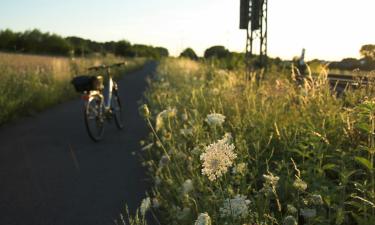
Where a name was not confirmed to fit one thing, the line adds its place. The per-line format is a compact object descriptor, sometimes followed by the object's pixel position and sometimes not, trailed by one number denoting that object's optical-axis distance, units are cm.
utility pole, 1570
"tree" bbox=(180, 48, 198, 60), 3432
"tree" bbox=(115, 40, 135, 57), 10769
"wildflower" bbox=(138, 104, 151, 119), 379
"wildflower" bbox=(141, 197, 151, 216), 290
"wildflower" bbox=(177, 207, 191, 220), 348
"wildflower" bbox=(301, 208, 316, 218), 276
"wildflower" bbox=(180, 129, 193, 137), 484
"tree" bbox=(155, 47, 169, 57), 15426
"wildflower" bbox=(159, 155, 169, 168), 453
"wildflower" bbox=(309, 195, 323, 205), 253
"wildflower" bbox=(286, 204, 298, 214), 244
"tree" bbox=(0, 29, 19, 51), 7469
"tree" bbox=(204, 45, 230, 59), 2181
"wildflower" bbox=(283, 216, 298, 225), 240
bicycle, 825
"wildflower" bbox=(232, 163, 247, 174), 298
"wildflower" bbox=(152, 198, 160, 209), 393
